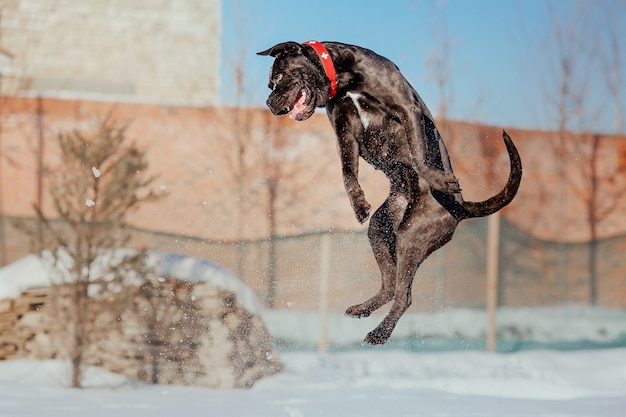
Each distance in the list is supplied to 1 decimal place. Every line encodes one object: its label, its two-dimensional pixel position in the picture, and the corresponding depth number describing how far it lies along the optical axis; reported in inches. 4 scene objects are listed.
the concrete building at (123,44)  971.3
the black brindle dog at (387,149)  254.5
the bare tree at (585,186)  910.4
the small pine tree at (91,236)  555.2
